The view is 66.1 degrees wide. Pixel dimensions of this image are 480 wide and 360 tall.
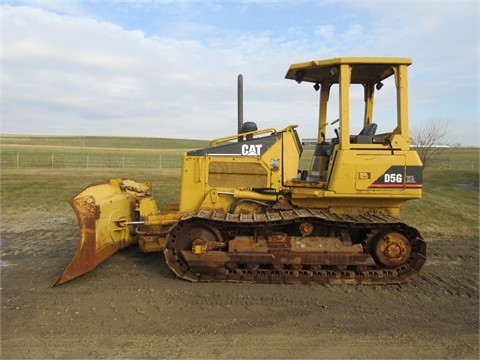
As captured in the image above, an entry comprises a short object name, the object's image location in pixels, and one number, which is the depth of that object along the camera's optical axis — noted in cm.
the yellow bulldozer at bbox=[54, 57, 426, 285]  520
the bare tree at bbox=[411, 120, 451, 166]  2396
